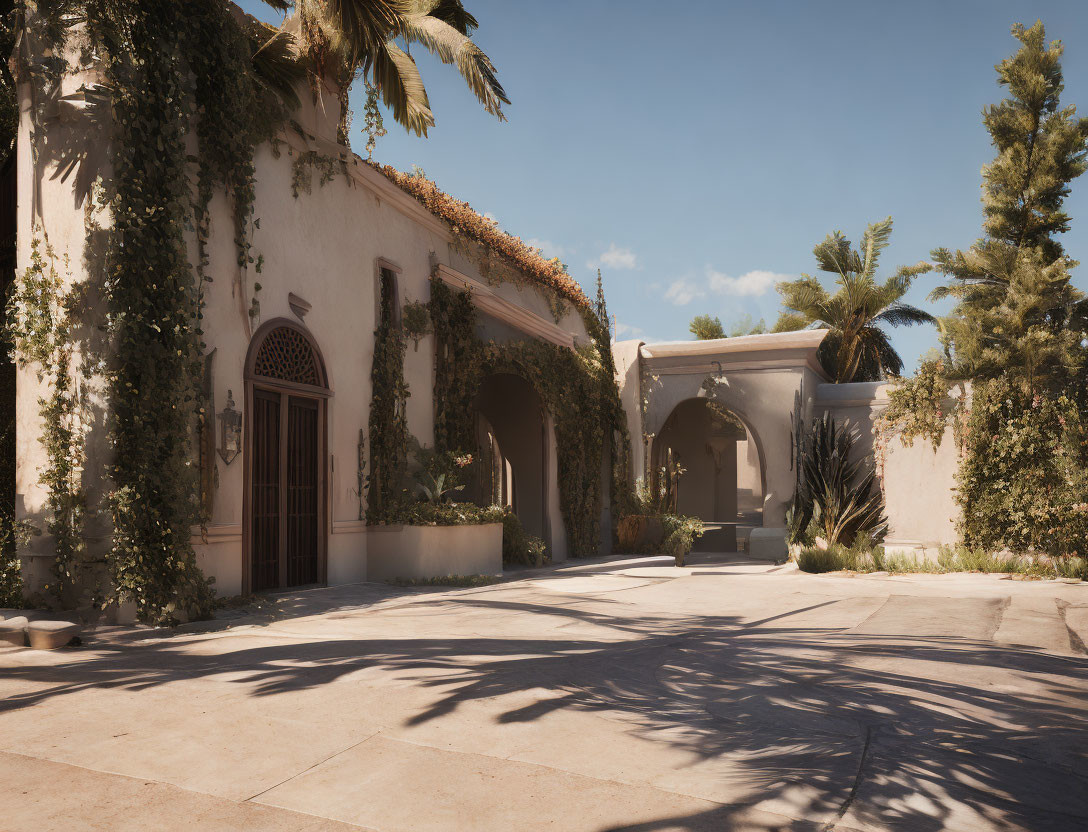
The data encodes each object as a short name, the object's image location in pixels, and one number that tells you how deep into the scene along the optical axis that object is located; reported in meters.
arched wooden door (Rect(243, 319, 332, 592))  7.84
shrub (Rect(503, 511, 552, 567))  11.78
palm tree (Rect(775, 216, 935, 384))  25.86
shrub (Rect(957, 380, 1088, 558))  10.24
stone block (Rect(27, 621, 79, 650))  5.23
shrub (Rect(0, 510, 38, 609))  6.50
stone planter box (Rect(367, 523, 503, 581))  9.31
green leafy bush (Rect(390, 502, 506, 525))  9.37
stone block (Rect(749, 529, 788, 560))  14.29
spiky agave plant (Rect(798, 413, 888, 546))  12.84
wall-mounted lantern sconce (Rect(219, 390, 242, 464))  7.22
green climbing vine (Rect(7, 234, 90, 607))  6.29
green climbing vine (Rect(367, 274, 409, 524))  9.44
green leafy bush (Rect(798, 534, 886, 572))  11.33
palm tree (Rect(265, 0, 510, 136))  7.99
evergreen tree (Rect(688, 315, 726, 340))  31.28
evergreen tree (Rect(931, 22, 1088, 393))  16.03
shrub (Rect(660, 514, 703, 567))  13.97
